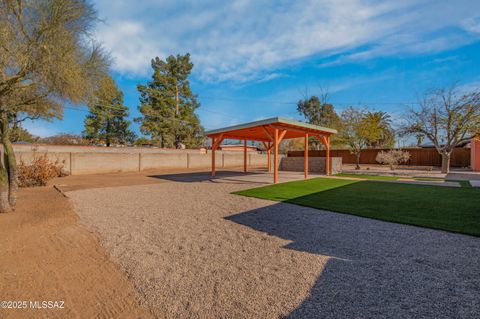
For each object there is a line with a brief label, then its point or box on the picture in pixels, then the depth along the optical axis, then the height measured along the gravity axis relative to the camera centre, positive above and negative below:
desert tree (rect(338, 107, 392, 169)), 18.73 +2.61
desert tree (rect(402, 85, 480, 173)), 13.38 +2.69
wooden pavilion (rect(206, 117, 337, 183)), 9.67 +1.45
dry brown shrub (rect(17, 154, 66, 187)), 9.48 -0.79
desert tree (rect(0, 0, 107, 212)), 4.25 +2.04
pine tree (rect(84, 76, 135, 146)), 24.55 +3.77
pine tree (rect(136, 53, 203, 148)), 24.12 +6.05
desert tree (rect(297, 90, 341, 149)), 34.06 +7.67
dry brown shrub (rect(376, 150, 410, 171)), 17.76 +0.13
